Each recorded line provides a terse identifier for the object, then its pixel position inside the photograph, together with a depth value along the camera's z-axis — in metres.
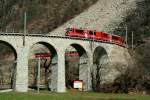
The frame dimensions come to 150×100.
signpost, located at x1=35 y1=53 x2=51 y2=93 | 85.90
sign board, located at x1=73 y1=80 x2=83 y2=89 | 61.41
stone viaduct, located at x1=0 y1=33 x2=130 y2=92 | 64.00
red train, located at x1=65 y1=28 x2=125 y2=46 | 72.86
